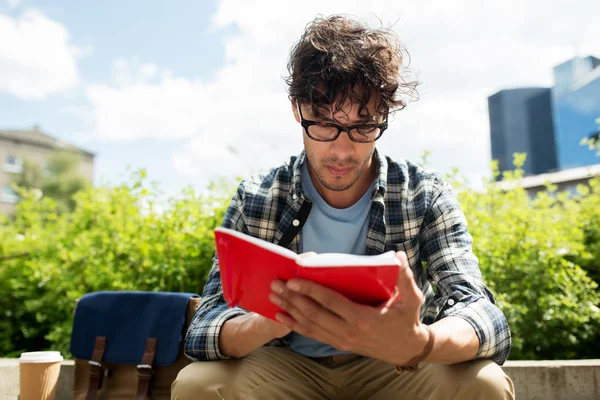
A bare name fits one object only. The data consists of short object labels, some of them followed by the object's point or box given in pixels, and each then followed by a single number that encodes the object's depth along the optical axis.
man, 1.44
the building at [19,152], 34.59
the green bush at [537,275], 2.96
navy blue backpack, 2.21
